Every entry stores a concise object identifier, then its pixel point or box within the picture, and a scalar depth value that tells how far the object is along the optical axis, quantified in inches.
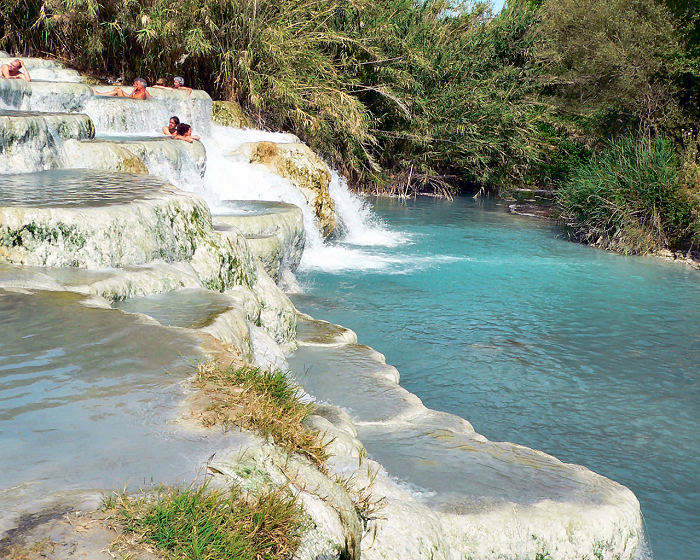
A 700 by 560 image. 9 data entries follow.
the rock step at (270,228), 394.6
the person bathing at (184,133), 537.3
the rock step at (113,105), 525.3
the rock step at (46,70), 643.6
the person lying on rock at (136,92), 595.2
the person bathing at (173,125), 549.3
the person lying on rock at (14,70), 553.3
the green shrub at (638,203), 589.3
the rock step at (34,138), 391.5
